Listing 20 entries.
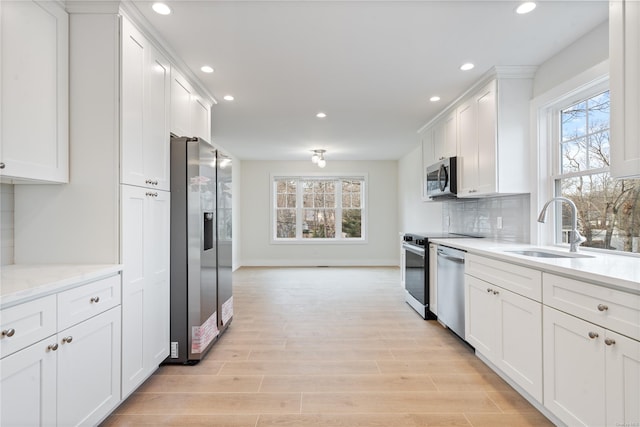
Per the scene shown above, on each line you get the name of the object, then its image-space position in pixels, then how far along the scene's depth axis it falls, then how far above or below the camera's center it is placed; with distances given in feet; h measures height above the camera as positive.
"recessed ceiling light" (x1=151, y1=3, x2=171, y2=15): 6.19 +4.28
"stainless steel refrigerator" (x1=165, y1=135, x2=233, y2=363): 7.77 -0.88
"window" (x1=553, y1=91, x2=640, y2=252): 6.68 +0.77
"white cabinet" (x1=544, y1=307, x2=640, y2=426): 4.15 -2.39
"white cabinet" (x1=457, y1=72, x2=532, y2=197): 9.00 +2.50
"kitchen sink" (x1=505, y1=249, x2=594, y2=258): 7.14 -0.92
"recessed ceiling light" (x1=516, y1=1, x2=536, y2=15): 6.15 +4.25
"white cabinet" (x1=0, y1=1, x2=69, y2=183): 4.82 +2.15
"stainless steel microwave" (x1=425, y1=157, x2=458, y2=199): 11.56 +1.49
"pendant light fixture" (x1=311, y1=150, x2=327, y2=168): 19.15 +3.75
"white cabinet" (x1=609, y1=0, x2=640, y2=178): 4.65 +2.03
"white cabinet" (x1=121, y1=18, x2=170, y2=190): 6.16 +2.32
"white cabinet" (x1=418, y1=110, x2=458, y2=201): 11.80 +3.21
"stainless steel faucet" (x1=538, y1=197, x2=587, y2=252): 7.20 -0.41
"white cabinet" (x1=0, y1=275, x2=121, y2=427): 3.89 -2.14
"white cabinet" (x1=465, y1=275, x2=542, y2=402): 5.90 -2.57
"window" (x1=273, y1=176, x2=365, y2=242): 23.68 +0.65
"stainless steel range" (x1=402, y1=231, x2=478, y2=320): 11.44 -2.17
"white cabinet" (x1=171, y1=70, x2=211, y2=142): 8.25 +3.21
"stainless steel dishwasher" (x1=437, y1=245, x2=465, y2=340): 9.04 -2.28
